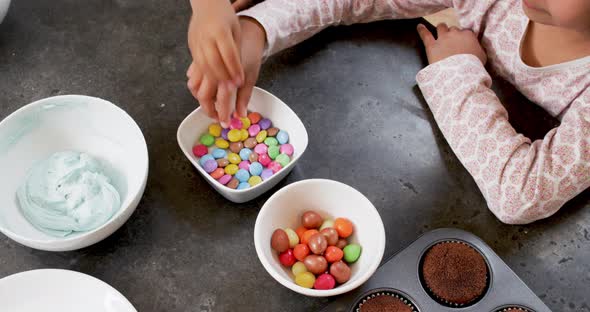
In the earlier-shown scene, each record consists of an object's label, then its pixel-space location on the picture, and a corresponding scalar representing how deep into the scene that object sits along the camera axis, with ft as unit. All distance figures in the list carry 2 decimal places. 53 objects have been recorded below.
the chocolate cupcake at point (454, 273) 2.24
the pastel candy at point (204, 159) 2.50
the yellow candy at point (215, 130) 2.59
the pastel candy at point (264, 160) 2.54
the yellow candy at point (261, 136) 2.60
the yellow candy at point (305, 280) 2.15
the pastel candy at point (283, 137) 2.60
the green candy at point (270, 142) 2.60
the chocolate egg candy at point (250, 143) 2.59
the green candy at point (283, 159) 2.51
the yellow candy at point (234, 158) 2.53
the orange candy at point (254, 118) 2.66
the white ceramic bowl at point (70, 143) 2.23
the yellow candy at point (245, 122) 2.64
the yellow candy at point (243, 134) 2.61
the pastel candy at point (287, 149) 2.56
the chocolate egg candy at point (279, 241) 2.21
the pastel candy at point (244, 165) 2.53
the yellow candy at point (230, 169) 2.50
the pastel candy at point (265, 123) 2.65
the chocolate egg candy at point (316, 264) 2.18
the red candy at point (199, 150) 2.54
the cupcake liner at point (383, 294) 2.21
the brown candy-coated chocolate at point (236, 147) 2.59
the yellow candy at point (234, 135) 2.60
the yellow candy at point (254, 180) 2.45
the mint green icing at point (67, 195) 2.23
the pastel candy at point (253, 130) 2.63
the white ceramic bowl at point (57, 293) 2.08
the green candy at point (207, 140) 2.58
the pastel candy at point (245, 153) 2.56
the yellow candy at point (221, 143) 2.58
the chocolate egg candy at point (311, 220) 2.32
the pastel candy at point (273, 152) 2.56
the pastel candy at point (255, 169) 2.50
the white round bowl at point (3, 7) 2.86
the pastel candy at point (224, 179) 2.43
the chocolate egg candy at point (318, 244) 2.21
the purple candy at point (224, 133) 2.62
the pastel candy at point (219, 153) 2.54
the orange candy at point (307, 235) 2.29
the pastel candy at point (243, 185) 2.43
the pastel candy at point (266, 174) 2.49
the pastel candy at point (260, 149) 2.57
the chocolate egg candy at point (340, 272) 2.16
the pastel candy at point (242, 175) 2.47
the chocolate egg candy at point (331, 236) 2.25
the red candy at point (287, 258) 2.23
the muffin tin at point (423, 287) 2.21
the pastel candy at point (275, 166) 2.50
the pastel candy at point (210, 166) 2.46
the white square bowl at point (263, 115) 2.36
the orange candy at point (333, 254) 2.22
